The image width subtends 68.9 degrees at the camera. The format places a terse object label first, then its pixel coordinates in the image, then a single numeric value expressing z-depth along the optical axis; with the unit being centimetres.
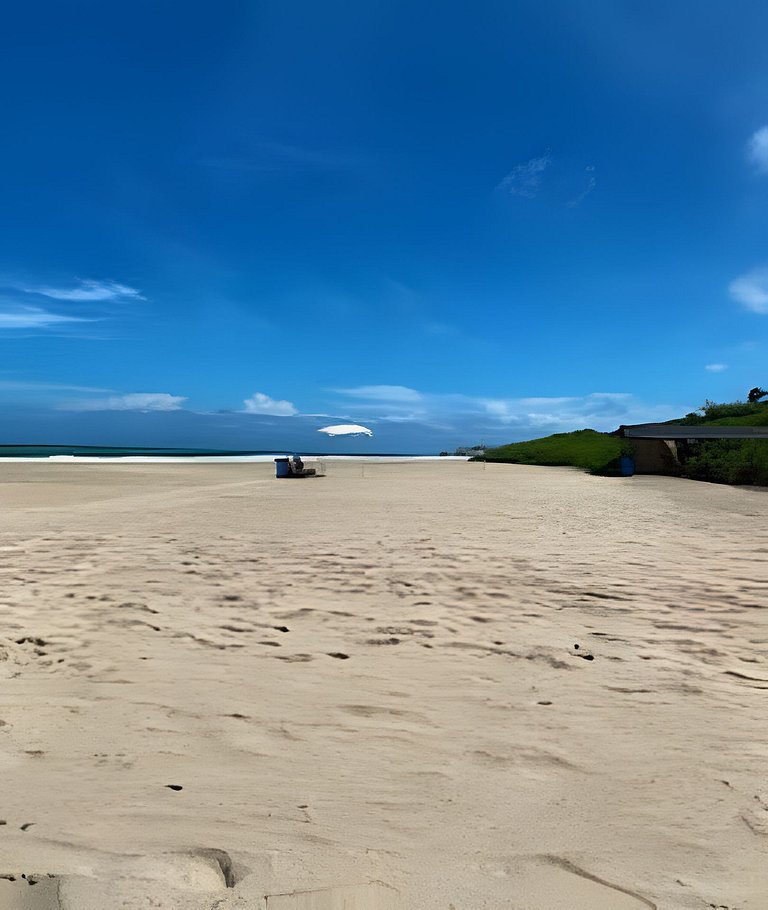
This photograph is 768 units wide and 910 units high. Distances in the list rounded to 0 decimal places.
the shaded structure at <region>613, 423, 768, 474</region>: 2253
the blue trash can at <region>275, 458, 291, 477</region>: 2341
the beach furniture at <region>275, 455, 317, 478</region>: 2338
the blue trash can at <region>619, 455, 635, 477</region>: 2384
